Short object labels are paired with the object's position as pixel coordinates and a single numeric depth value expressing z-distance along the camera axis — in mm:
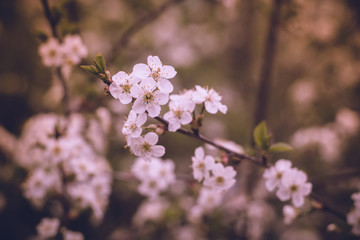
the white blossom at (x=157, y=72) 409
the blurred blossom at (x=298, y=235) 718
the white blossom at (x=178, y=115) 411
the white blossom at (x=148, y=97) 405
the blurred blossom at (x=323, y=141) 655
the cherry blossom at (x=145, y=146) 412
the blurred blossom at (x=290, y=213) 471
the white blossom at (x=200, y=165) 427
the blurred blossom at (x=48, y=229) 511
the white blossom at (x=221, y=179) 427
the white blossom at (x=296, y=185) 432
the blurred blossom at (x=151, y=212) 550
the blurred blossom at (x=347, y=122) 664
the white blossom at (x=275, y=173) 437
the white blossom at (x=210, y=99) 422
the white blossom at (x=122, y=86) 404
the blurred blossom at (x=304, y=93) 787
